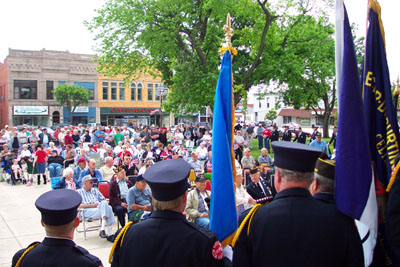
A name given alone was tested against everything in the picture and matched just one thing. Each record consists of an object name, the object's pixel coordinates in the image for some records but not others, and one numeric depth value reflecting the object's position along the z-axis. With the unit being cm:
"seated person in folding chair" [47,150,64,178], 1306
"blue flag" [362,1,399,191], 273
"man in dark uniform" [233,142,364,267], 212
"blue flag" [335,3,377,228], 228
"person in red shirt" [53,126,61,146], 2059
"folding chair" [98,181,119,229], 920
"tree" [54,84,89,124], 4422
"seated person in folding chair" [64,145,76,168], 1373
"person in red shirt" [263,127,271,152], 2253
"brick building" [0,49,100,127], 4531
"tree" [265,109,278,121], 6746
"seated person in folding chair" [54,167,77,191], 893
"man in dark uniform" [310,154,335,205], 246
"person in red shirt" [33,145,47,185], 1360
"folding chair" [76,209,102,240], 769
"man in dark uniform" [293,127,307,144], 2015
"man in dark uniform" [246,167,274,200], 771
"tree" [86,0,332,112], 1980
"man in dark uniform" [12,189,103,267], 252
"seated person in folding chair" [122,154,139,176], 1124
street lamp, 2875
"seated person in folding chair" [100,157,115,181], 1010
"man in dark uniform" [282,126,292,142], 2226
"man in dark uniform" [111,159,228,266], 230
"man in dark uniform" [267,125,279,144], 2245
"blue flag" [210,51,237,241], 325
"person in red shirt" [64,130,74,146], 1784
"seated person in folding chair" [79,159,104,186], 929
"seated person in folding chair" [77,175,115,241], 772
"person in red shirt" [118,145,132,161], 1354
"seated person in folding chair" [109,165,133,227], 790
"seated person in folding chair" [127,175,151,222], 740
